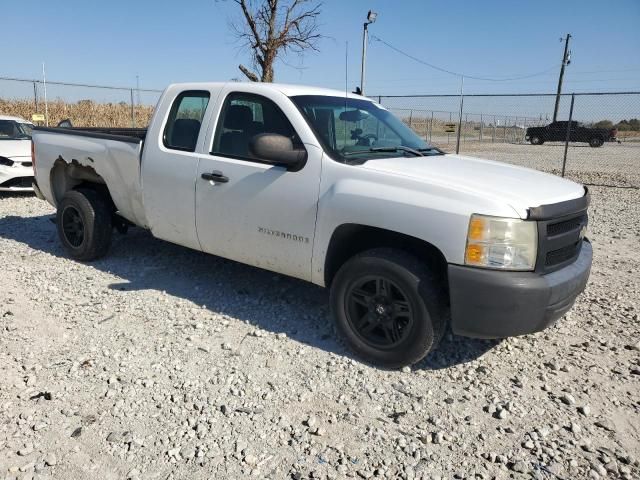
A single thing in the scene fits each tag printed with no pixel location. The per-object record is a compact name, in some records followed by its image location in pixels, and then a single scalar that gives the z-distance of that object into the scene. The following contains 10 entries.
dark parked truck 31.41
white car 8.79
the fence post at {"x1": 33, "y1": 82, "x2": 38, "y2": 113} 16.78
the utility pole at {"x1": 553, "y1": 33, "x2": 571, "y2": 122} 37.79
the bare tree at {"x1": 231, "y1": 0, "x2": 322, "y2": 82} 17.62
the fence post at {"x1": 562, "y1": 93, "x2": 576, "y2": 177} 11.88
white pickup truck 3.04
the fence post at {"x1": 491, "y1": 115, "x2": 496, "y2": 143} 34.46
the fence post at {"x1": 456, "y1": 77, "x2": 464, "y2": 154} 15.48
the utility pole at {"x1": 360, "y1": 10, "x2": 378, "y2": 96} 10.43
